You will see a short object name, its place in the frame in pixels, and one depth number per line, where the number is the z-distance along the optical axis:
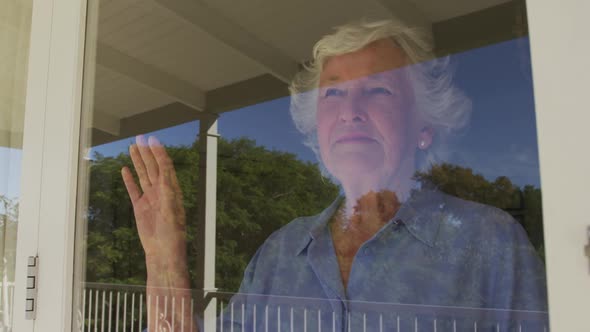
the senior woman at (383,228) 0.94
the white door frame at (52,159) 1.49
